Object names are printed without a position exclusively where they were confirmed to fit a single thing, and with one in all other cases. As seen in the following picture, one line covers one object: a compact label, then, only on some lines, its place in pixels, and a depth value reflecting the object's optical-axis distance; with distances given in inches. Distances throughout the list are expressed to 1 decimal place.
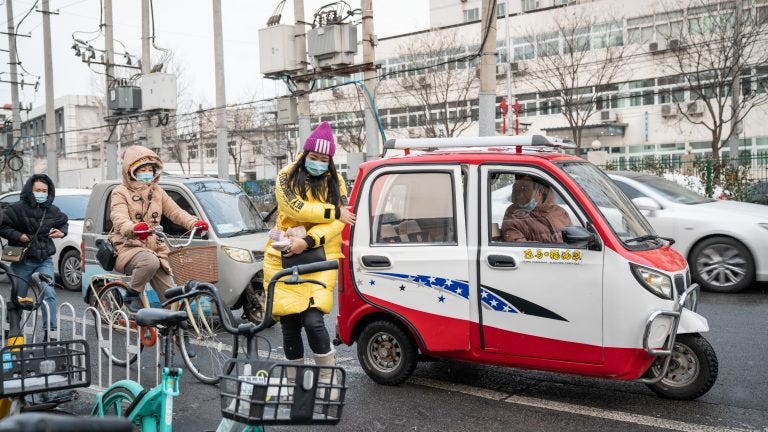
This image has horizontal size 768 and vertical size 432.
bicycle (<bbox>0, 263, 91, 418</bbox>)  166.7
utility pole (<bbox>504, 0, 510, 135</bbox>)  1477.6
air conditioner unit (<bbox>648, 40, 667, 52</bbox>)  1599.4
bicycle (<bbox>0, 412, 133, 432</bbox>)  64.4
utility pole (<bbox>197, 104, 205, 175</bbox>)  1771.9
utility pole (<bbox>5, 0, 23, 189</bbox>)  1182.5
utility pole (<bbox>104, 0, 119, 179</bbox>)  954.1
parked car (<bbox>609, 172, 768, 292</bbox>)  389.7
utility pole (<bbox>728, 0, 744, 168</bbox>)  891.4
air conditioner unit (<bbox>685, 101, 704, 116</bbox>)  1609.0
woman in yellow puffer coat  190.9
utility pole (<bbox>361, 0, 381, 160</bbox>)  625.0
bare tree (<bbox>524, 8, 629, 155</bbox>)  1395.2
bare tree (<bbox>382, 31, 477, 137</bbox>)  1454.2
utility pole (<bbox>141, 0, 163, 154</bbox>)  933.2
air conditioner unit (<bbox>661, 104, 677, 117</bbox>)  1740.9
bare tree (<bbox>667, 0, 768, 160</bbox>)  916.6
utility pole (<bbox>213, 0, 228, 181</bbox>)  818.2
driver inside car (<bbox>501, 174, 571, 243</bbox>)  221.8
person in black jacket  300.4
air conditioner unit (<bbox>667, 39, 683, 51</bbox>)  1129.1
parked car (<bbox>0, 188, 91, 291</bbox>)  502.6
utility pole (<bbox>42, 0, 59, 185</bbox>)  1066.1
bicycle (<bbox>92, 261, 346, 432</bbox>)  111.6
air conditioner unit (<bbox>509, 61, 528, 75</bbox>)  1700.3
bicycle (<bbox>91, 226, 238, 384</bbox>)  231.6
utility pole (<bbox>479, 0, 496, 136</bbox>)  512.7
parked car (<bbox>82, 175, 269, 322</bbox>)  337.7
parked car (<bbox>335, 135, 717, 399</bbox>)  203.9
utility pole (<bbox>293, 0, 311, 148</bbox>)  729.0
